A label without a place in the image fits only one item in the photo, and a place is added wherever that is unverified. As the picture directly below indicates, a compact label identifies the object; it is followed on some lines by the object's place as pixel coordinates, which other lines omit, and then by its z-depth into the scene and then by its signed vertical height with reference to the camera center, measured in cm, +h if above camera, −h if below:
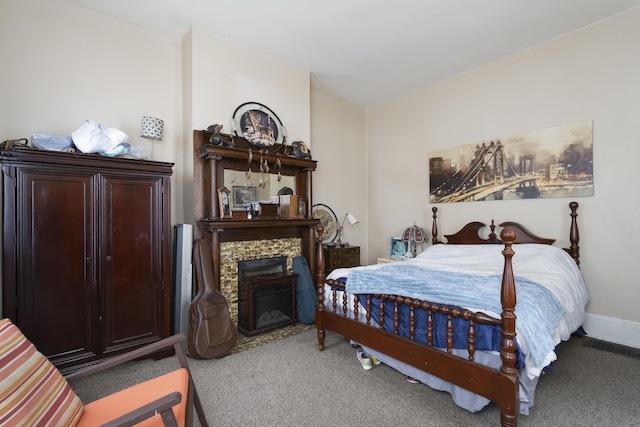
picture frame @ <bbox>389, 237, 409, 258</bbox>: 436 -52
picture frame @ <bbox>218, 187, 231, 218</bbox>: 315 +13
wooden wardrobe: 212 -28
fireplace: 318 -92
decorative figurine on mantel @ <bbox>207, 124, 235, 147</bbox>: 307 +79
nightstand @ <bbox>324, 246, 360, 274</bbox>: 419 -63
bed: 161 -70
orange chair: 102 -69
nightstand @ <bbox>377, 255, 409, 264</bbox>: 425 -67
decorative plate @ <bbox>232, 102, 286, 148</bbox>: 347 +107
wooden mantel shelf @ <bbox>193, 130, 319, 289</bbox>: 309 +23
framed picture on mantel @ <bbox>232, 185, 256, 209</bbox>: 344 +22
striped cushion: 102 -64
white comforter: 216 -54
